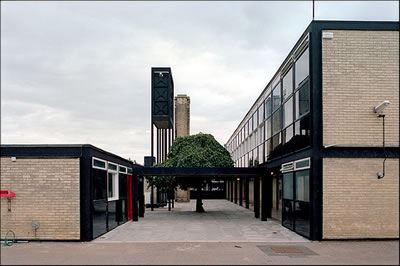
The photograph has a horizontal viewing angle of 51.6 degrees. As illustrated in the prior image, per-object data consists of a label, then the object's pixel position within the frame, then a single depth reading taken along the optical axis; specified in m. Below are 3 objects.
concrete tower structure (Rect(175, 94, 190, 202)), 46.78
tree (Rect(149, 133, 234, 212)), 26.58
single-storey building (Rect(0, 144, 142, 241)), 14.20
